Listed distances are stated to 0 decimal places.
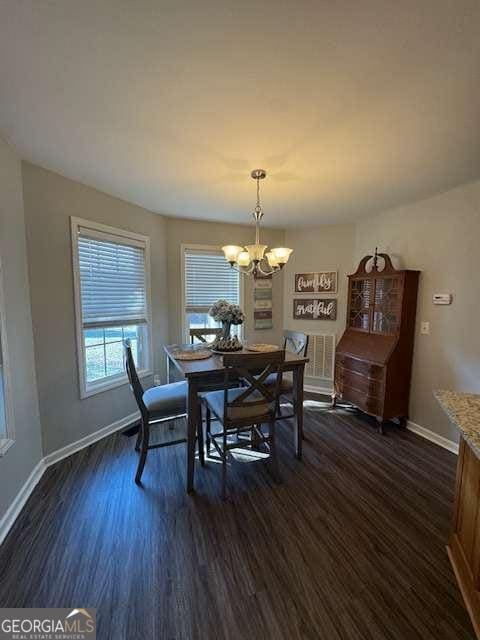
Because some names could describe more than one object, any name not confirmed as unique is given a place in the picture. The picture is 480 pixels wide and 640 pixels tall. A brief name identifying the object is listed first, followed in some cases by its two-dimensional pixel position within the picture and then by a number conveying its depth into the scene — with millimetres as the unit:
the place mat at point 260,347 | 2621
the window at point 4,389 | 1729
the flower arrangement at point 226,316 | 2533
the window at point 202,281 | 3688
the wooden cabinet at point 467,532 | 1196
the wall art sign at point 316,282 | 3820
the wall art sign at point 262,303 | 4055
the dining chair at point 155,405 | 2012
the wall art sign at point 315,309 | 3842
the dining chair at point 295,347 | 2645
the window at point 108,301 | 2549
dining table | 1950
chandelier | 2195
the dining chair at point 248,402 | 1849
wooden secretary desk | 2799
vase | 2630
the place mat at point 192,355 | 2346
